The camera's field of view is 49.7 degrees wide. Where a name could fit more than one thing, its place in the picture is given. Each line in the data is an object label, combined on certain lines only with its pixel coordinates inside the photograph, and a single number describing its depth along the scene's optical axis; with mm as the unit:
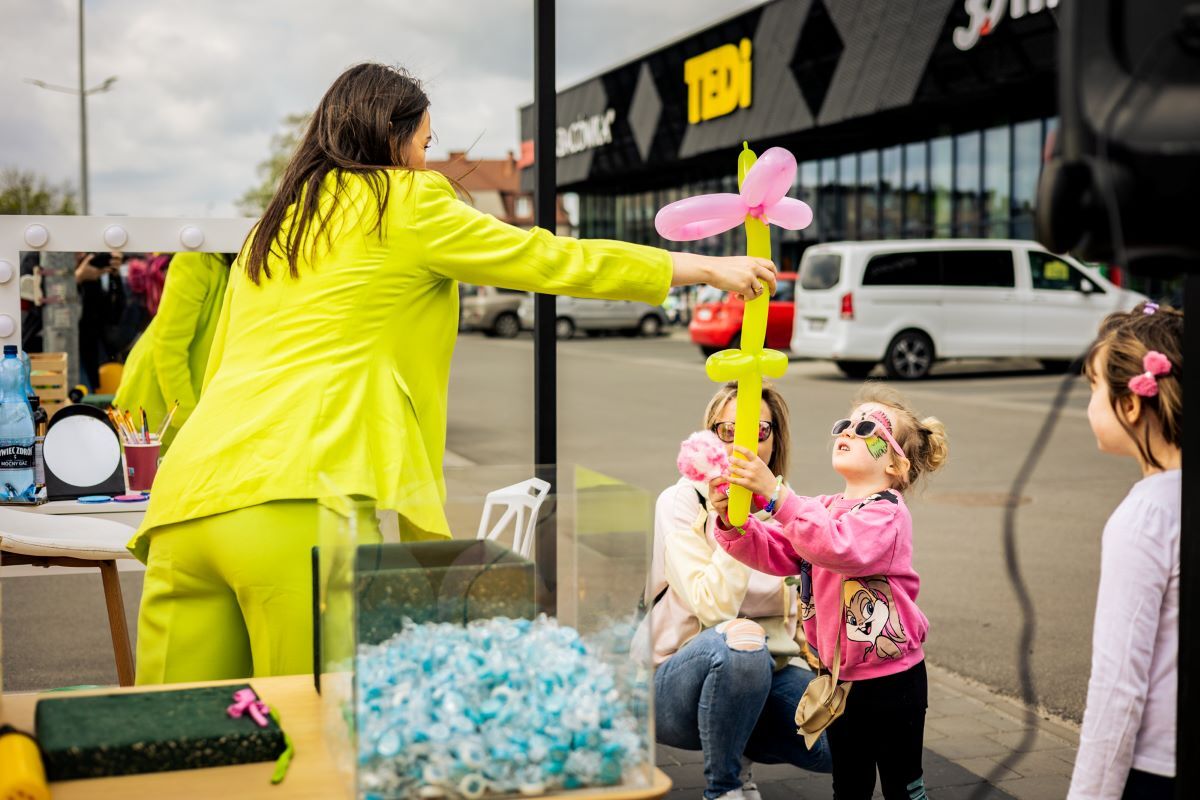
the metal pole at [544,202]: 3598
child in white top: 2057
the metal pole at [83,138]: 38500
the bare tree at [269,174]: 64062
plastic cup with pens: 4371
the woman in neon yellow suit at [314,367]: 2336
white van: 18875
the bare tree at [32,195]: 45562
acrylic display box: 1674
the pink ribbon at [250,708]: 1913
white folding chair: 1938
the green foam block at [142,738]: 1763
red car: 21641
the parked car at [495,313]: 35438
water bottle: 3934
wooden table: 1724
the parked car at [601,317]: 33125
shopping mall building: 22609
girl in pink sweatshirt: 2971
